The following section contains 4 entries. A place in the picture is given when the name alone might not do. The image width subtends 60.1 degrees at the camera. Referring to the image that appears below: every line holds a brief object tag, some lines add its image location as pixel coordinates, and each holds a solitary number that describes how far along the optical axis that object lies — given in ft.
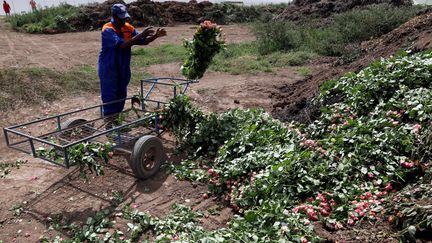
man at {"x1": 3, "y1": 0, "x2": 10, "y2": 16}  80.69
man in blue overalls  17.32
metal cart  13.67
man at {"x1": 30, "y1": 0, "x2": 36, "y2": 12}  81.66
